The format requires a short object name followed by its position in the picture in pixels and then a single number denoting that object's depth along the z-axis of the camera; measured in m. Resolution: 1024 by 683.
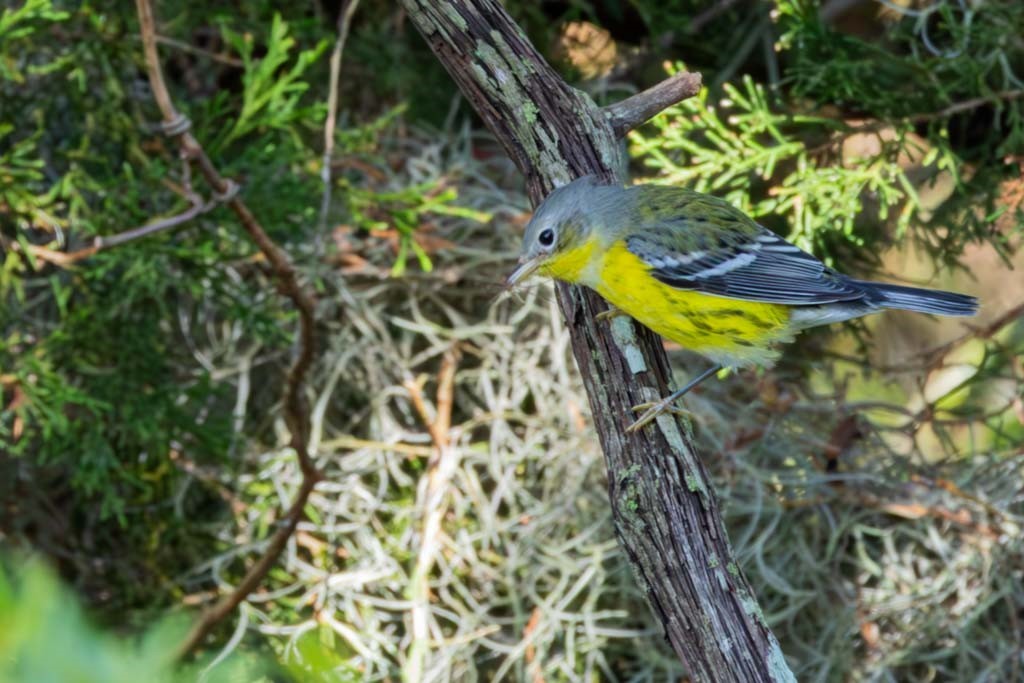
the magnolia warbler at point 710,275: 3.07
